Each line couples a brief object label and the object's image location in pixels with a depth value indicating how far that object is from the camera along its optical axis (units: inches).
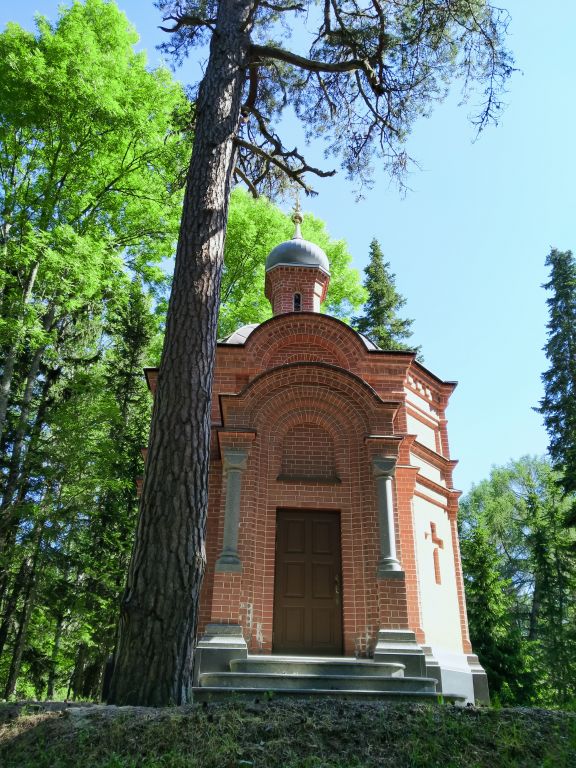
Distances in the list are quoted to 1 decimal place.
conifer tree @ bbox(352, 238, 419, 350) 930.1
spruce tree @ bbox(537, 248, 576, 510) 732.7
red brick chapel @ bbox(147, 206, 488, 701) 330.0
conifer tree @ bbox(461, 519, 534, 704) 635.5
